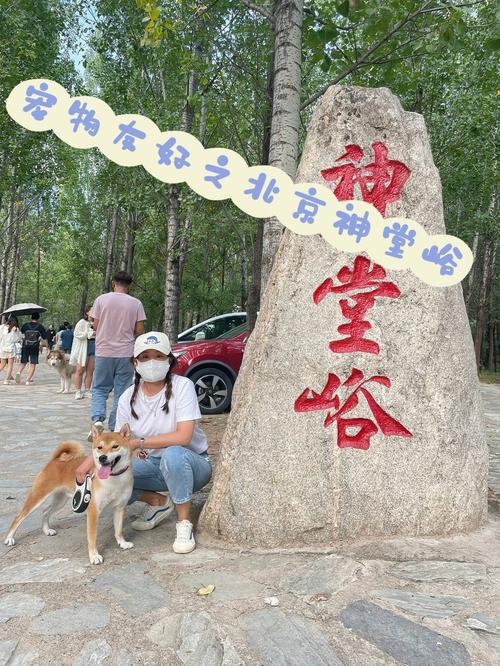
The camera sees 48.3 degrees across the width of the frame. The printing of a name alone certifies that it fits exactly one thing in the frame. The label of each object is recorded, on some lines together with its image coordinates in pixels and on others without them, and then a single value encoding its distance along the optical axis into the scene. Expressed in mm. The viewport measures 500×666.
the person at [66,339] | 16633
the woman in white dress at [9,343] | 12172
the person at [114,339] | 6070
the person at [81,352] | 9602
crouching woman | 3300
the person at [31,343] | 12117
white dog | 10617
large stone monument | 3387
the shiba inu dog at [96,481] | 3096
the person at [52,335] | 24700
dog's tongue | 3086
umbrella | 15602
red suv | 8453
